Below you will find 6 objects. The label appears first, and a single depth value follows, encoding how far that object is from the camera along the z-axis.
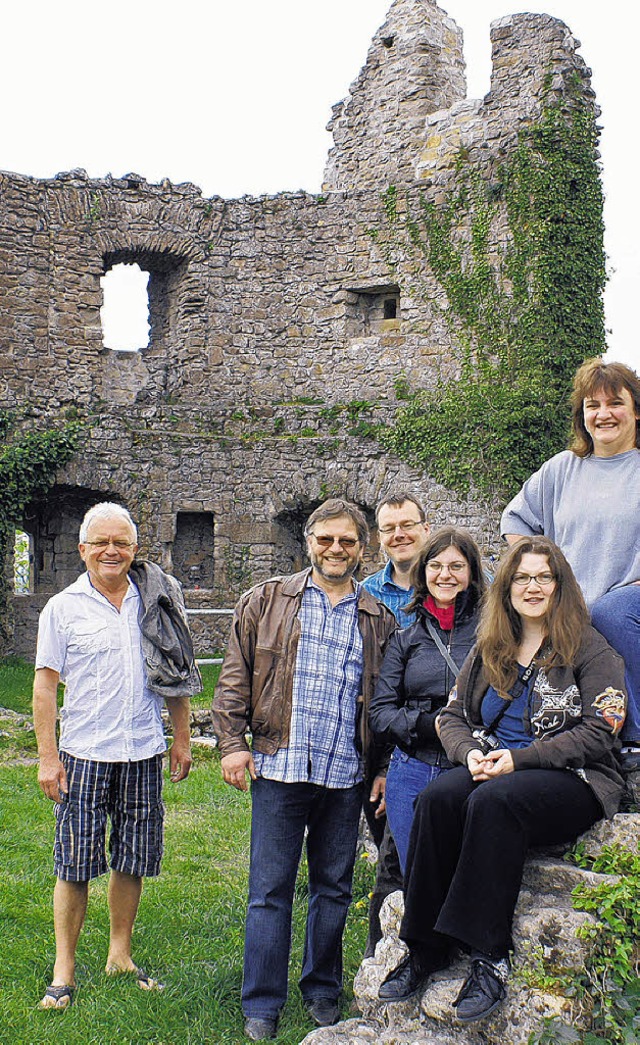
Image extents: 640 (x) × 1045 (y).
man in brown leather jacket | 3.86
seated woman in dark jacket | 3.16
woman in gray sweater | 3.85
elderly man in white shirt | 4.02
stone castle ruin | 13.41
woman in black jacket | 3.75
